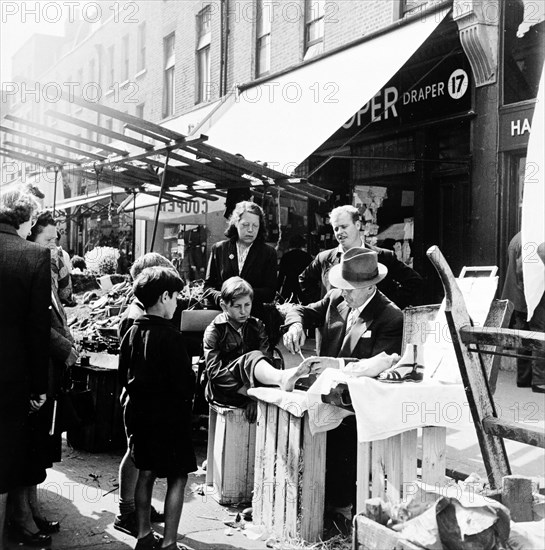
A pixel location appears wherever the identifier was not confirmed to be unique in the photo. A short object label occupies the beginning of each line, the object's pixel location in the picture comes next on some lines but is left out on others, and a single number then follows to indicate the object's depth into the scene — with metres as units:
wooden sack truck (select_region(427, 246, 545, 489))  2.61
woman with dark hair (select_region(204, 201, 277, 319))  6.05
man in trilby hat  4.13
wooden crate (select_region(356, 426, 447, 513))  3.35
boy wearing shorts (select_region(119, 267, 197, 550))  3.63
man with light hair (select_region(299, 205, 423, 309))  5.70
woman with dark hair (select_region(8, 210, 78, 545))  3.88
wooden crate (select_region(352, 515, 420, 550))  2.11
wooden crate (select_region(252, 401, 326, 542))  3.73
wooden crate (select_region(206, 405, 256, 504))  4.52
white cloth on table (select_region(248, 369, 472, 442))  3.27
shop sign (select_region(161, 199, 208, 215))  15.66
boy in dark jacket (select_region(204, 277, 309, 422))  4.42
